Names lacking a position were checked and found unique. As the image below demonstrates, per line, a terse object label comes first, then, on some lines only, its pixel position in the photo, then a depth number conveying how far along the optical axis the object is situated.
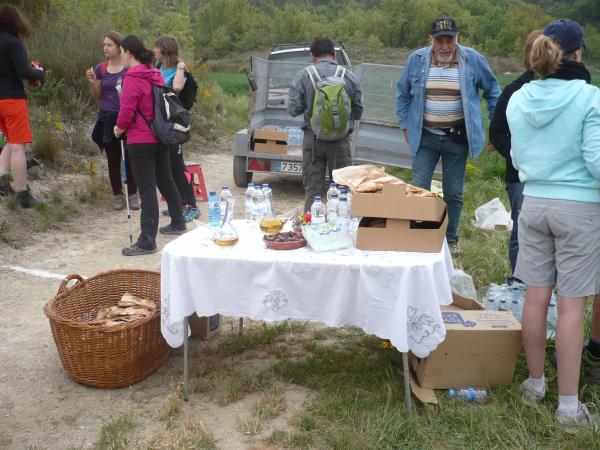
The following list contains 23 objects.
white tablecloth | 2.98
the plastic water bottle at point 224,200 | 3.60
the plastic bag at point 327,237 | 3.16
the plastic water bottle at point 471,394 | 3.25
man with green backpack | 5.45
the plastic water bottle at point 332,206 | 3.52
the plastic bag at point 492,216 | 6.43
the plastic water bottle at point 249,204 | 3.80
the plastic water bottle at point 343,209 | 3.52
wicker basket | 3.35
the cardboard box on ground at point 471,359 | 3.27
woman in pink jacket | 5.25
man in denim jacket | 4.79
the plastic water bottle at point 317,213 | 3.36
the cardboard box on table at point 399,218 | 3.10
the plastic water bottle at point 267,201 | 3.84
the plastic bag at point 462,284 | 4.10
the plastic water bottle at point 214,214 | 3.68
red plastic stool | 7.71
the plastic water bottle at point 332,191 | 3.59
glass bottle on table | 3.24
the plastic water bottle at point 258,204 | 3.80
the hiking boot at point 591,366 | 3.36
